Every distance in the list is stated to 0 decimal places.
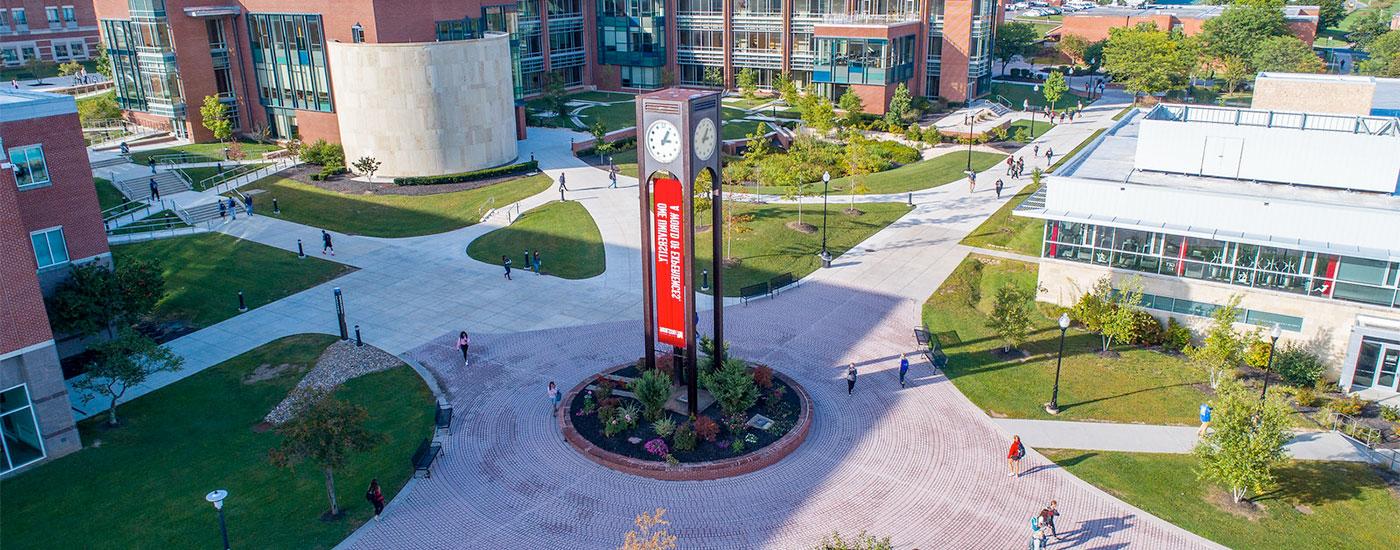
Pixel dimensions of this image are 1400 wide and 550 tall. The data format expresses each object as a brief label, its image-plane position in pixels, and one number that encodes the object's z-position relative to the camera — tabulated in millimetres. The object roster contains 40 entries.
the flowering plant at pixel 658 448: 26062
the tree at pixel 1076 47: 105062
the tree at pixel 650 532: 18953
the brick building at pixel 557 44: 63812
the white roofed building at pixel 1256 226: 30938
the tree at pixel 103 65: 83325
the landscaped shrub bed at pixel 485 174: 58469
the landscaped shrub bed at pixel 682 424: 26266
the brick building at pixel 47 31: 94750
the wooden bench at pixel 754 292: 39000
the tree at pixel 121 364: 28391
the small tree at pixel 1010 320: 33156
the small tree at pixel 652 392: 27484
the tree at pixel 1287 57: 84250
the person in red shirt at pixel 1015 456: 25406
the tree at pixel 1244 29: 93312
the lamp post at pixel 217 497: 20625
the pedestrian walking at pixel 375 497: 23750
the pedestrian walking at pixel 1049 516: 22453
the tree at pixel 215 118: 65688
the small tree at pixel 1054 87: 77188
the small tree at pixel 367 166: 56906
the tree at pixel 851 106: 75062
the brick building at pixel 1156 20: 107125
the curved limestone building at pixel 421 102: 56688
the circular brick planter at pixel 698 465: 25453
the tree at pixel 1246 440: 23312
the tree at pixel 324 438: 22859
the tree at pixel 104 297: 32031
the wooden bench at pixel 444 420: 28266
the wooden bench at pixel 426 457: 25814
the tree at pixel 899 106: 75938
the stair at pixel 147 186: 54844
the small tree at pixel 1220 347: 30312
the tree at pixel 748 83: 85062
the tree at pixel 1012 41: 101875
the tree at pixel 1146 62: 82625
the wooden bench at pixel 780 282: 40000
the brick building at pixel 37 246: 25906
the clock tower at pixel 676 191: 25094
